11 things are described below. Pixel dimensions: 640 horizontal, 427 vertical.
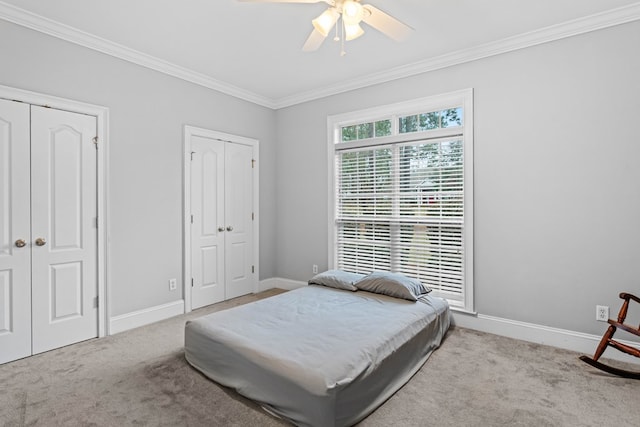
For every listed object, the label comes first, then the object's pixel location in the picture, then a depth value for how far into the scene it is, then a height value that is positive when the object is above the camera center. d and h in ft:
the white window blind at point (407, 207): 11.60 +0.16
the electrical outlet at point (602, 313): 9.19 -2.71
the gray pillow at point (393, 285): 10.53 -2.35
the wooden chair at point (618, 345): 7.76 -3.09
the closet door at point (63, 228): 9.43 -0.46
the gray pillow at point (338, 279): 11.65 -2.36
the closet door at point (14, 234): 8.86 -0.58
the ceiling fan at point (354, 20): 7.12 +4.08
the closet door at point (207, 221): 13.29 -0.37
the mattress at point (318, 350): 6.17 -2.90
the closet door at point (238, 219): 14.57 -0.33
